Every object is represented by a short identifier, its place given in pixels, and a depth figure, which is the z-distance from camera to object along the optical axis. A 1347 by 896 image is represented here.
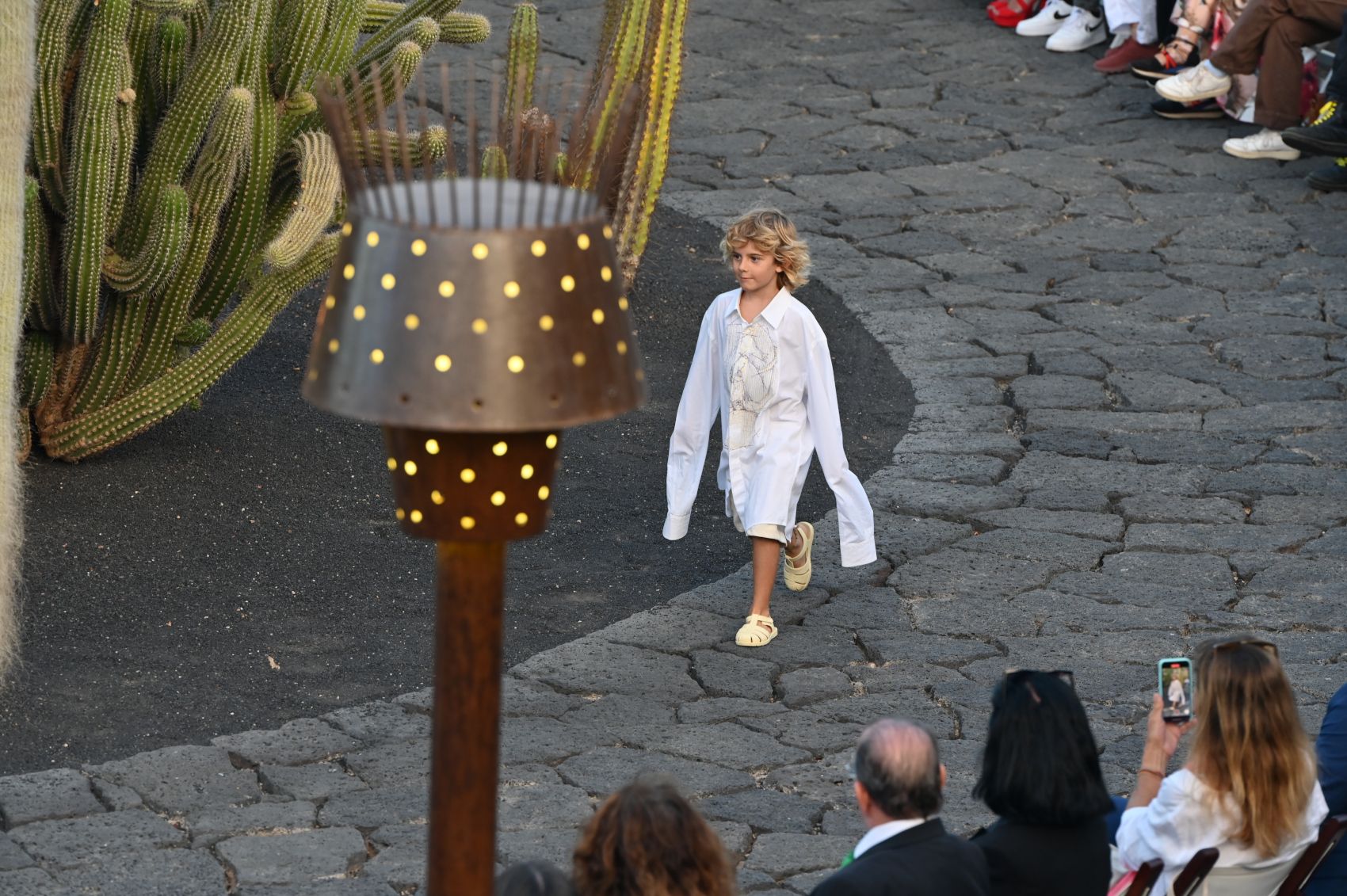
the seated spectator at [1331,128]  20.08
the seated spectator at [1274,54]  21.06
